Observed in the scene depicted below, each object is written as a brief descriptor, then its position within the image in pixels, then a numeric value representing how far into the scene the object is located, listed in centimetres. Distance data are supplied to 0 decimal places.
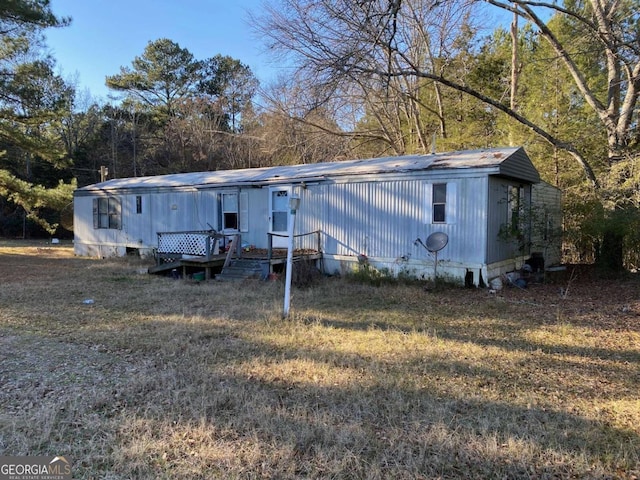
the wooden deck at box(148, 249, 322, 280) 1106
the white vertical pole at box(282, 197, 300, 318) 652
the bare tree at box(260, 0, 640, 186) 952
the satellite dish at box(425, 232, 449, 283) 948
